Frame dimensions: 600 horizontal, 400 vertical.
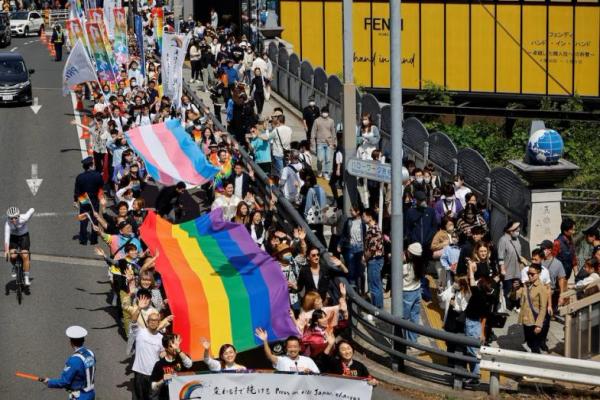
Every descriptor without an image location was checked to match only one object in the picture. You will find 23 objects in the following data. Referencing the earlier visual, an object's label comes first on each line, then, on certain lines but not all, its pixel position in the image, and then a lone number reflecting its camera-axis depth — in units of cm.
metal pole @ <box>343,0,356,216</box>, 1903
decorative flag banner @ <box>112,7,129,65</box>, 3531
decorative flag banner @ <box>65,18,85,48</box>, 3322
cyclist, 2052
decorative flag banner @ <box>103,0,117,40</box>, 3612
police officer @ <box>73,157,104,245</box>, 2353
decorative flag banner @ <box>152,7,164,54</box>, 3647
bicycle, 2019
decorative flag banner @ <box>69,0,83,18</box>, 4070
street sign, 1728
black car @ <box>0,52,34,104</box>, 3897
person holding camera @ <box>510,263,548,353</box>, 1642
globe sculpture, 1997
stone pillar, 2022
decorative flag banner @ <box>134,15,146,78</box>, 3353
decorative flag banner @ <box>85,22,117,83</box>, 3269
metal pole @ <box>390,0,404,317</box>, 1653
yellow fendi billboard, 4438
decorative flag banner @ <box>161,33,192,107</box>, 2847
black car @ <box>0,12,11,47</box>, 5819
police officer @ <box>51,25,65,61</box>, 5162
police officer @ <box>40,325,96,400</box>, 1414
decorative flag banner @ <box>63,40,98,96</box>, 2883
